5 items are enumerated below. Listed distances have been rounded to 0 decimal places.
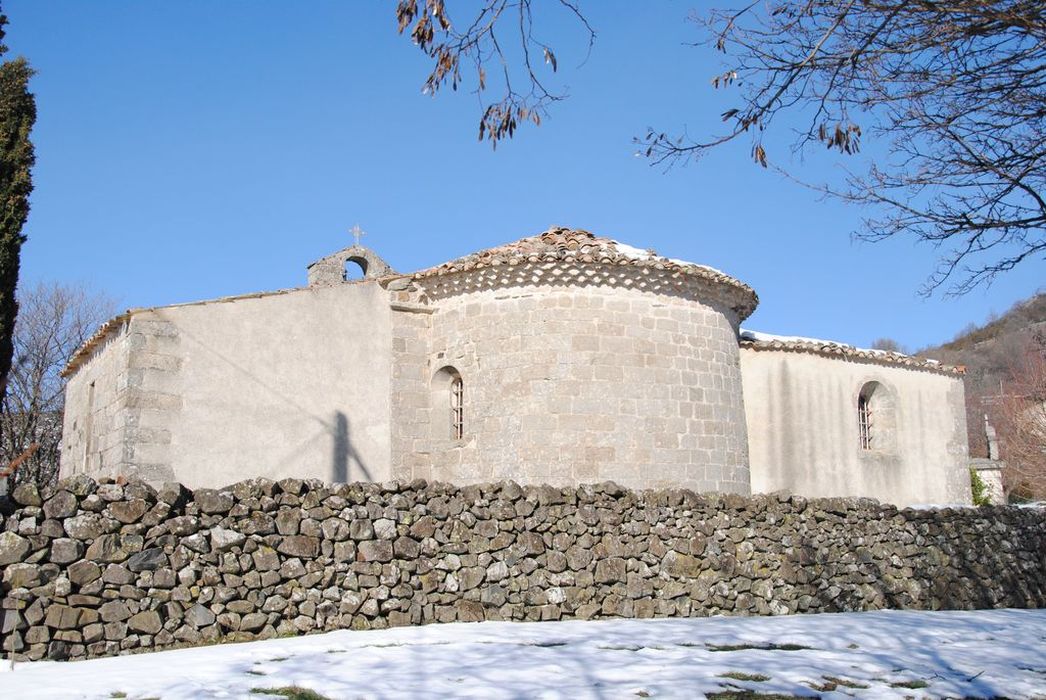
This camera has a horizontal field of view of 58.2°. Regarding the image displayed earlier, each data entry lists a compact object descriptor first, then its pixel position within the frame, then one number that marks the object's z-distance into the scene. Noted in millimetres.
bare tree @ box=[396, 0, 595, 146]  5422
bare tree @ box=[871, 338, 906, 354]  76812
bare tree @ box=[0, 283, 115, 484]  27891
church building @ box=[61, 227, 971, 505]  12531
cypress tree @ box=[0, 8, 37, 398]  13320
